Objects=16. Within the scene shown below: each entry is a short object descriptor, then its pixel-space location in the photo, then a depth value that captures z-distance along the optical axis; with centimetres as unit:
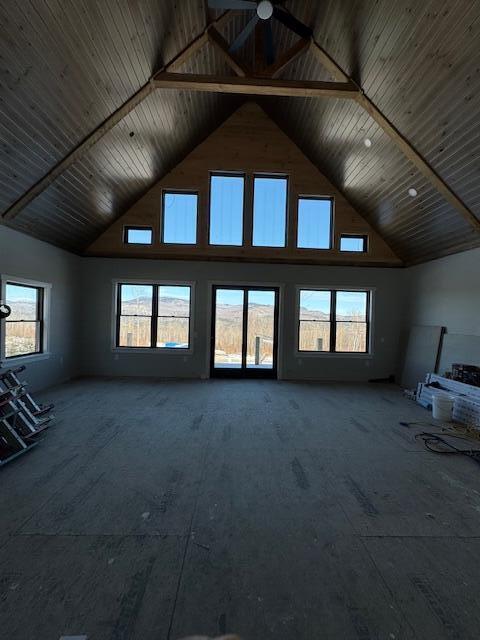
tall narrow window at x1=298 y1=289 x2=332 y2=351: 821
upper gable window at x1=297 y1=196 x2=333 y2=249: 798
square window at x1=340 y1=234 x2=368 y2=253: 798
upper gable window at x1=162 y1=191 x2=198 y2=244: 786
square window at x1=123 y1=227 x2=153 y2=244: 782
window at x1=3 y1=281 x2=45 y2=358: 570
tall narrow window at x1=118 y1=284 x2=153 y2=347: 805
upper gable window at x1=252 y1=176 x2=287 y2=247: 796
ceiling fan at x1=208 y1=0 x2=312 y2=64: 365
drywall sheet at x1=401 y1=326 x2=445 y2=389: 680
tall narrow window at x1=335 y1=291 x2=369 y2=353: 824
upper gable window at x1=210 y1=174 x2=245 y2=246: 791
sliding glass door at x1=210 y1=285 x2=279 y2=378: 811
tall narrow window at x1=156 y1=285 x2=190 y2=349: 805
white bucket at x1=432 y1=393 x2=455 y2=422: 520
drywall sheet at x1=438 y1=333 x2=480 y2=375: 582
